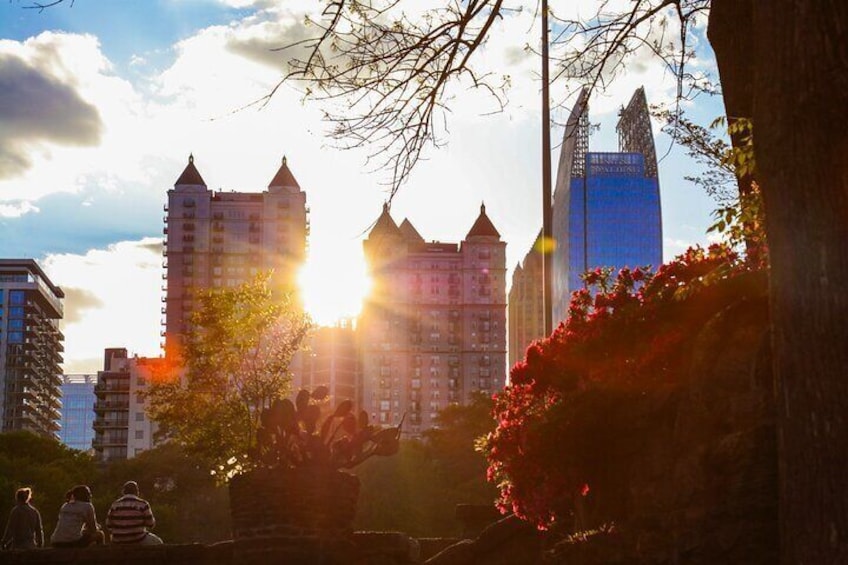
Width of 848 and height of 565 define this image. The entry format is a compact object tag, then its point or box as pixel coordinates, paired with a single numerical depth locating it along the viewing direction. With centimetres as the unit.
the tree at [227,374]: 3419
